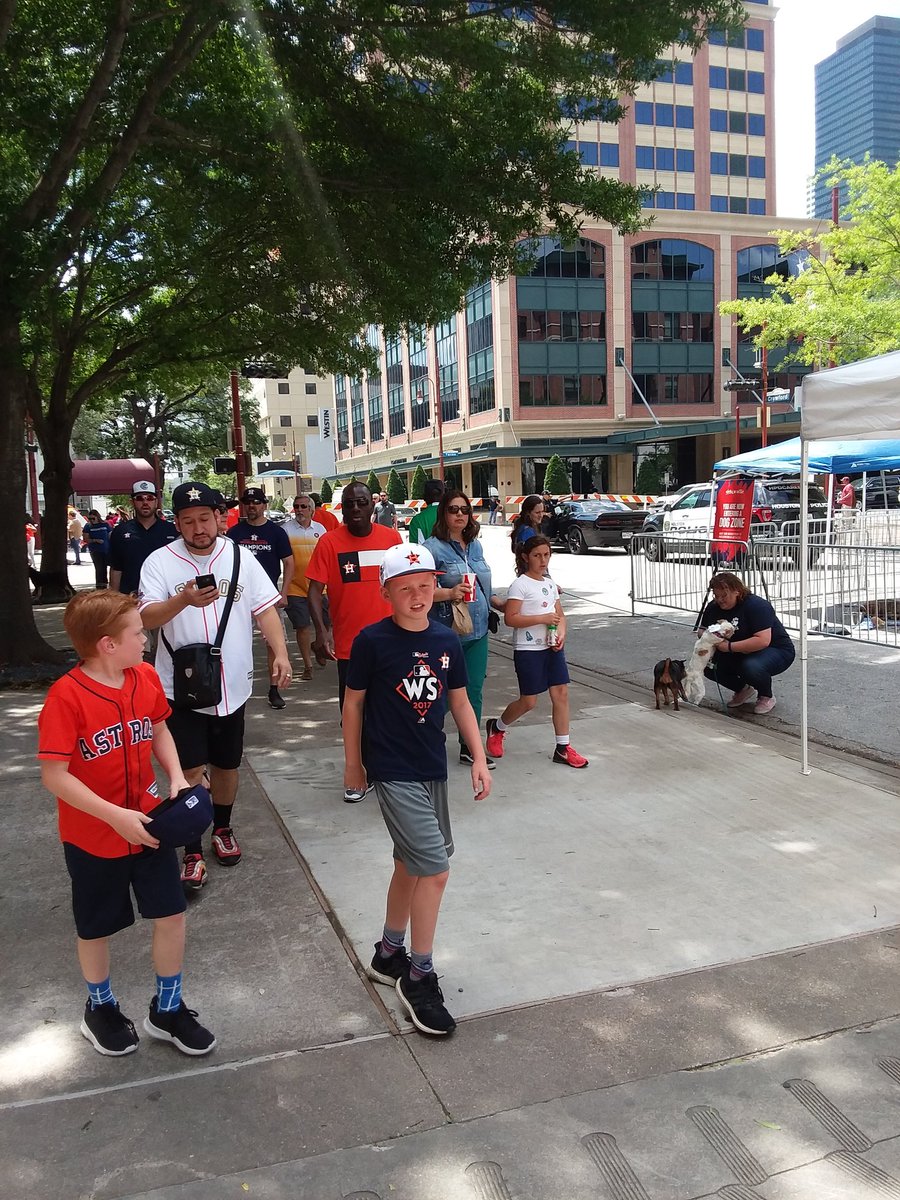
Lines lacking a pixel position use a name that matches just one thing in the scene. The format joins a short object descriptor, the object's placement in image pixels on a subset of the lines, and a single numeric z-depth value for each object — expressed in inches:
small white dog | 286.7
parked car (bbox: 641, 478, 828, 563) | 738.2
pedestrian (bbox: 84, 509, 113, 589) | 515.1
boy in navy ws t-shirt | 121.0
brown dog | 289.6
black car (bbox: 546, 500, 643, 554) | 911.0
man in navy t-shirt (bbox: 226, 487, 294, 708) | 299.1
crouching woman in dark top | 285.6
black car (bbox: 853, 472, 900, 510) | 1017.5
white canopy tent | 204.2
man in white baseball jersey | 162.6
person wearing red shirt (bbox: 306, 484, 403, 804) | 221.8
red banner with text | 511.5
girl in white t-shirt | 230.2
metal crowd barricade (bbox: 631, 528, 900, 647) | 412.8
